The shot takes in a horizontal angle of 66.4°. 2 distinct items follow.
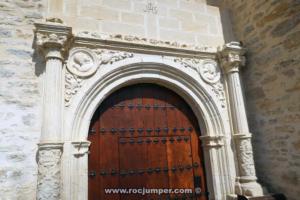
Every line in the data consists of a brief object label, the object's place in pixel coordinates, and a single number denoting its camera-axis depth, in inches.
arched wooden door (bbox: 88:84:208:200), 97.3
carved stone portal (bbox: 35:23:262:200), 83.1
